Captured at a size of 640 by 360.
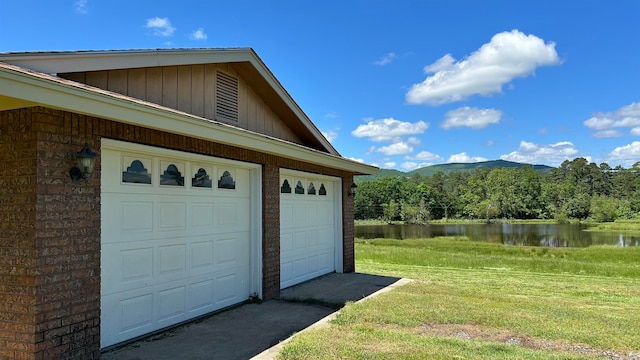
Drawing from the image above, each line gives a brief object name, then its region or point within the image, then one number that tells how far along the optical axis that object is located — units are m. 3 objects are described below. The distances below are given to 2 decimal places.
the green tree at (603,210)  79.50
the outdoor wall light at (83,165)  4.48
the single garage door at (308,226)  9.26
